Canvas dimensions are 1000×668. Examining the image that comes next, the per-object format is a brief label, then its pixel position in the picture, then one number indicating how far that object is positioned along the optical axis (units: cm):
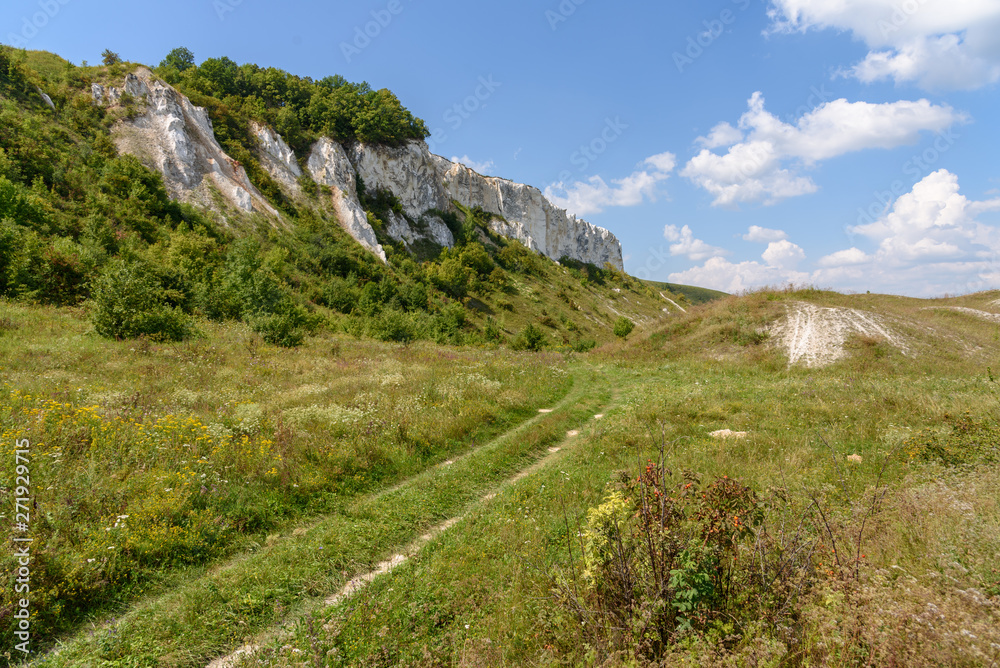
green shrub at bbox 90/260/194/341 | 1817
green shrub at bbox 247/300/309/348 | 2364
